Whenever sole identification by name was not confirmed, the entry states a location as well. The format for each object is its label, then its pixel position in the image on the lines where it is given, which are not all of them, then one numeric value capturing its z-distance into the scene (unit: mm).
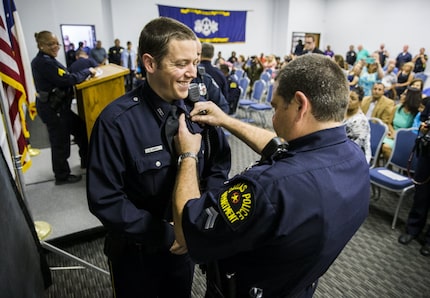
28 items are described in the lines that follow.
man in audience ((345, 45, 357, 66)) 13859
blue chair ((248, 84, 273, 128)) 6641
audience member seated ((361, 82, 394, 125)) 4852
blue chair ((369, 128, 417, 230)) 3148
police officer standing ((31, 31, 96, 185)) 3238
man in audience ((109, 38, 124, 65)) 10461
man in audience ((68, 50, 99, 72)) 3973
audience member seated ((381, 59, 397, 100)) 8242
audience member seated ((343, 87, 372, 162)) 3211
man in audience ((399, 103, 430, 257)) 2844
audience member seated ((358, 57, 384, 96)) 7852
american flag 2154
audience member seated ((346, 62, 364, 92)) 7830
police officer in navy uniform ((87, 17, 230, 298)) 1159
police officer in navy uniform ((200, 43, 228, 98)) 3866
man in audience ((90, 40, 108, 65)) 9486
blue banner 12852
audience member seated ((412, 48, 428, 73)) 11273
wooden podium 2939
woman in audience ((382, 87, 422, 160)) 4406
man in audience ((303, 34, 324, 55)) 9336
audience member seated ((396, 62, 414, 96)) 8803
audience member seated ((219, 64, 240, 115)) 5414
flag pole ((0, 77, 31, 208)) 1879
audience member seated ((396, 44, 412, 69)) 12223
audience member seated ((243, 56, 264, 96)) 10539
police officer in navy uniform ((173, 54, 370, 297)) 845
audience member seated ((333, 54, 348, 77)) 7864
